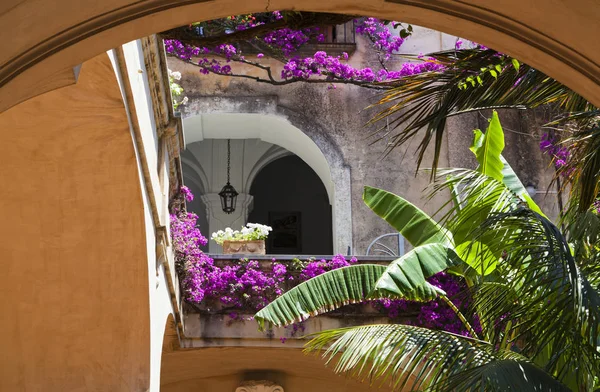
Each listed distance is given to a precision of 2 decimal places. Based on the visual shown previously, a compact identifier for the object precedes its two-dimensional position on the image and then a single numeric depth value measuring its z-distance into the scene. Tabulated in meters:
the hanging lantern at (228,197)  17.98
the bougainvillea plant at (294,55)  12.95
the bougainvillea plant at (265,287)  11.76
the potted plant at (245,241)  13.06
